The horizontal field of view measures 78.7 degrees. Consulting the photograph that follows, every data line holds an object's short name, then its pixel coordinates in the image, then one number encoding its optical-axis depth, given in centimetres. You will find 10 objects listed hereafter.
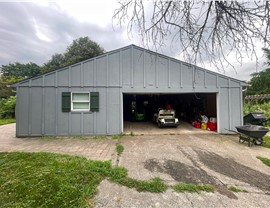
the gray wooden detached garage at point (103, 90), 836
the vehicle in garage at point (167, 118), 1011
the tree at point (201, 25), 215
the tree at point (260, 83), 2941
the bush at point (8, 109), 1791
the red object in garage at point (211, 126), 949
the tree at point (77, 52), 2767
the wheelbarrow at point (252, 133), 638
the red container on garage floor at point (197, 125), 1058
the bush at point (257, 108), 1316
